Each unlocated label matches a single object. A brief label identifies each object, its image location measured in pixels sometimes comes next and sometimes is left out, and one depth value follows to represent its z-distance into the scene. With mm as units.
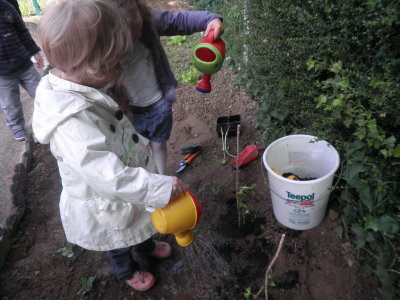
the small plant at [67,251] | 2160
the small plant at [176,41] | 4854
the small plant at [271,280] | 1824
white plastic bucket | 1766
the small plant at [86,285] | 1948
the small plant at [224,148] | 2719
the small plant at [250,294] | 1760
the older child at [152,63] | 1765
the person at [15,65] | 3029
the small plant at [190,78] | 3900
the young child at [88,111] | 1146
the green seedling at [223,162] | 2709
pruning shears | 2742
